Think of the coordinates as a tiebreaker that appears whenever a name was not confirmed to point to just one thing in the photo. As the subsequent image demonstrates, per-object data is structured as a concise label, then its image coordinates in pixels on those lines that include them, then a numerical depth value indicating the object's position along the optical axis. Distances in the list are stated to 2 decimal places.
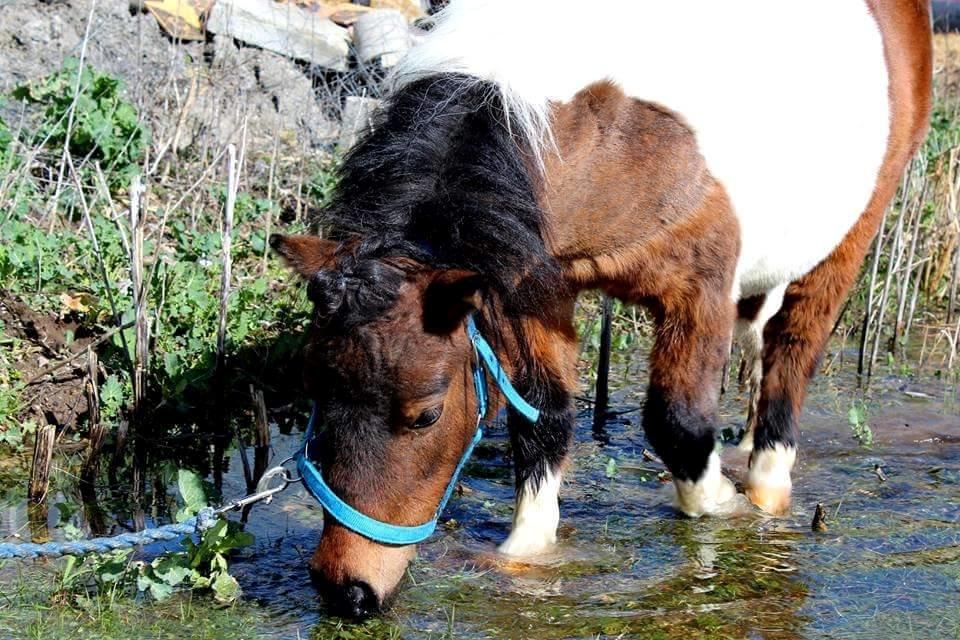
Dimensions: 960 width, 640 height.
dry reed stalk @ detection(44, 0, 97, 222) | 5.79
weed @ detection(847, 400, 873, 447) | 5.40
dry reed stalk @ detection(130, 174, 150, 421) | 4.55
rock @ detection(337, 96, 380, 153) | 7.49
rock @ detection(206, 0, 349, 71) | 8.05
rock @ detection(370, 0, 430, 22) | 9.34
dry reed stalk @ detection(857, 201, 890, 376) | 6.45
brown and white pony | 3.12
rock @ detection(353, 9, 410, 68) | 8.20
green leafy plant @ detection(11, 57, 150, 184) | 6.46
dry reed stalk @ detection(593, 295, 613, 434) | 5.31
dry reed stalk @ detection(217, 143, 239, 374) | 4.47
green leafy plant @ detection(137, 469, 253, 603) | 3.45
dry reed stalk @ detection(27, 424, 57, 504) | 4.09
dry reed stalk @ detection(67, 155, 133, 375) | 4.70
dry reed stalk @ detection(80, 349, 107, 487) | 4.41
